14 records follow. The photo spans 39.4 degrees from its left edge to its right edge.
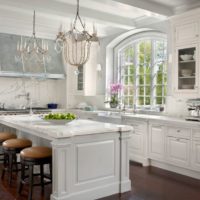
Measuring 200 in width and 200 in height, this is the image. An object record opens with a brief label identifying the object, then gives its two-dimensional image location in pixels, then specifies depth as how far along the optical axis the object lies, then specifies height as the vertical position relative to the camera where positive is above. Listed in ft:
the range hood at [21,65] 22.39 +2.67
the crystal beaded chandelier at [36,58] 23.01 +3.49
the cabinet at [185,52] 14.92 +2.57
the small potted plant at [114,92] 21.54 +0.42
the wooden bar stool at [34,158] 10.84 -2.38
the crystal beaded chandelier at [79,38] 11.61 +2.47
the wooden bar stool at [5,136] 14.96 -2.17
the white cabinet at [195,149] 13.62 -2.54
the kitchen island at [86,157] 10.47 -2.43
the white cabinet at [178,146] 14.16 -2.51
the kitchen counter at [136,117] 14.35 -1.18
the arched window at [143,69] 19.74 +2.13
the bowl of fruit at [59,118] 12.14 -0.92
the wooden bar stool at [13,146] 13.01 -2.34
